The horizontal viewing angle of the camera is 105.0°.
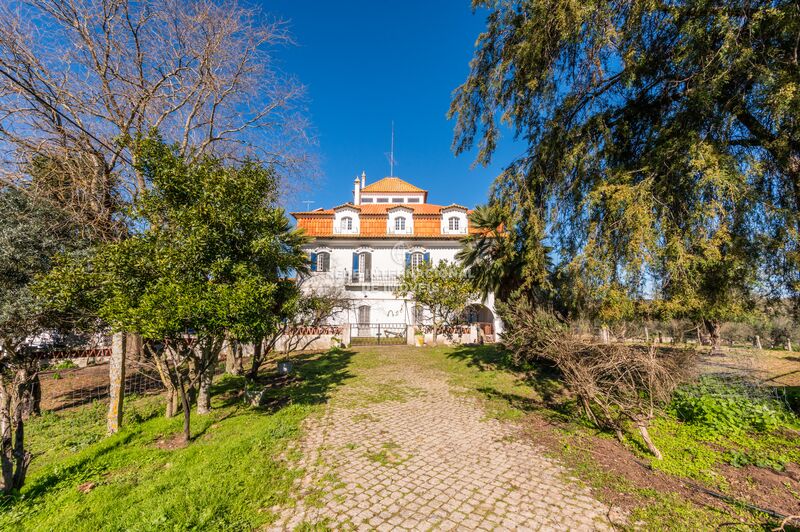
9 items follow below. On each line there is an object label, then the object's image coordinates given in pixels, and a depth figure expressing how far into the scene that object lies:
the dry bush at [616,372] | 5.44
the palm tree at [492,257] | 10.14
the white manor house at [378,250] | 24.17
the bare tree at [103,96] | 6.72
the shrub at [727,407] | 5.88
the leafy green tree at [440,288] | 19.17
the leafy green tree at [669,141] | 5.52
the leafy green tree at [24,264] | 6.51
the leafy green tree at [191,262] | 5.14
